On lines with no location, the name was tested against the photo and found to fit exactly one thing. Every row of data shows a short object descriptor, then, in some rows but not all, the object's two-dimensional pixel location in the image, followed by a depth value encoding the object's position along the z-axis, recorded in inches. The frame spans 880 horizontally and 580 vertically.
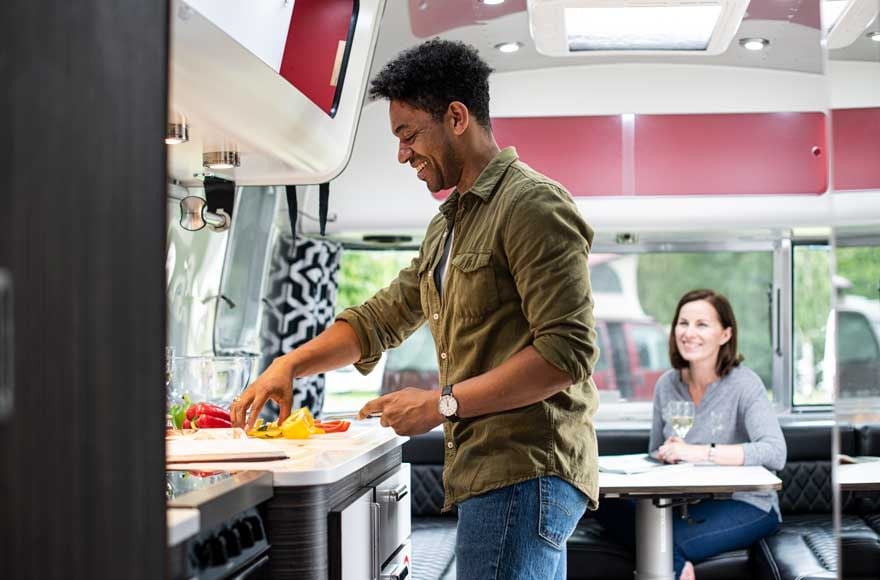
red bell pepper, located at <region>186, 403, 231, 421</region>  116.5
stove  65.0
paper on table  156.7
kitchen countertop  84.5
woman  165.5
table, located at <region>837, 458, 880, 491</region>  65.5
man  85.3
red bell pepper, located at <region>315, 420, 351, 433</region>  121.2
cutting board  92.2
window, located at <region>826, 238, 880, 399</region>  62.1
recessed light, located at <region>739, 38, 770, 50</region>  196.9
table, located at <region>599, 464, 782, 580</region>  142.8
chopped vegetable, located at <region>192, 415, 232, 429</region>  115.4
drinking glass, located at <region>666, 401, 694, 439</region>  164.7
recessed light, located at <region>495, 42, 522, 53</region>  201.6
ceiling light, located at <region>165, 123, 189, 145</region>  109.6
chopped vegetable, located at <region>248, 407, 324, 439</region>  112.8
